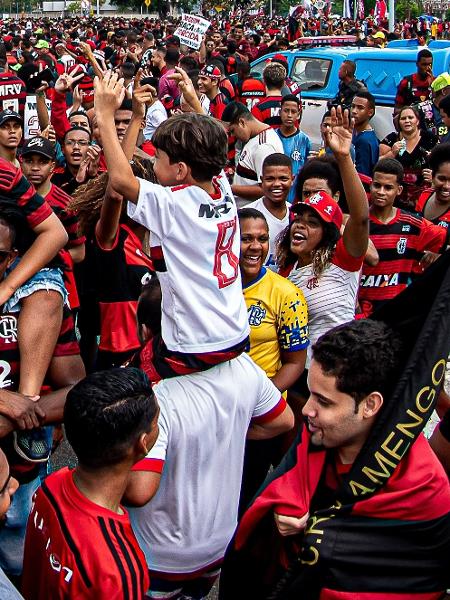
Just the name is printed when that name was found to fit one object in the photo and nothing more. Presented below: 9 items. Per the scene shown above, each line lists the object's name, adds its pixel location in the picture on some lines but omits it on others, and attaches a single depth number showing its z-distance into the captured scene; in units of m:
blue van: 12.65
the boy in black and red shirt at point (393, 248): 4.83
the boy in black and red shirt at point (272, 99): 8.74
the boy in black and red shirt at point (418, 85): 10.78
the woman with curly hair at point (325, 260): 4.05
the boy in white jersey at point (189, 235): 2.69
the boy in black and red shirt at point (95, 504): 2.14
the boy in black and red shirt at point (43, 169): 5.05
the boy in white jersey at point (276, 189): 5.12
